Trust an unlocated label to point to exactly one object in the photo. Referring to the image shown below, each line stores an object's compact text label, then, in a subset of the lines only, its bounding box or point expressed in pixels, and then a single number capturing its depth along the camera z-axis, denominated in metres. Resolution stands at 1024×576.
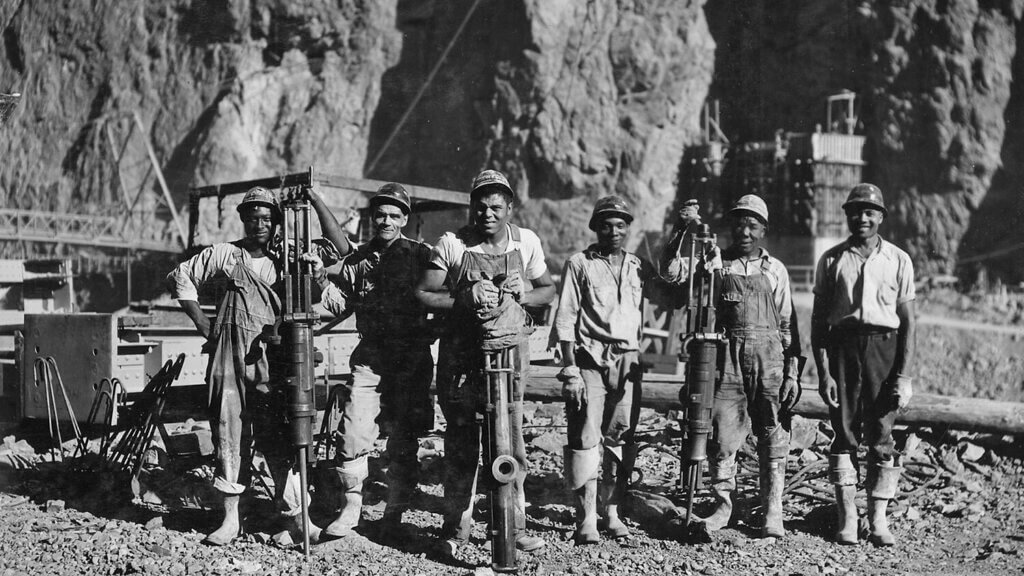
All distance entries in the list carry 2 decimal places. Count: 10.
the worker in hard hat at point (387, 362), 4.63
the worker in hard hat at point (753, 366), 4.91
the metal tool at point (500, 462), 4.18
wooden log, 6.53
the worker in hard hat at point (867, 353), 4.92
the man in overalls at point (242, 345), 4.66
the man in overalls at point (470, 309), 4.45
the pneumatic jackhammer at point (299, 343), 4.46
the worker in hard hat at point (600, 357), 4.73
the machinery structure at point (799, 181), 25.53
